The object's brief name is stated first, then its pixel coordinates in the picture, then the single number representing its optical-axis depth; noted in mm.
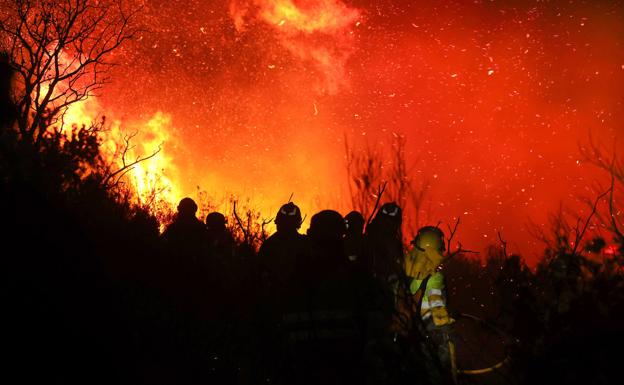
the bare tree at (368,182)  11560
